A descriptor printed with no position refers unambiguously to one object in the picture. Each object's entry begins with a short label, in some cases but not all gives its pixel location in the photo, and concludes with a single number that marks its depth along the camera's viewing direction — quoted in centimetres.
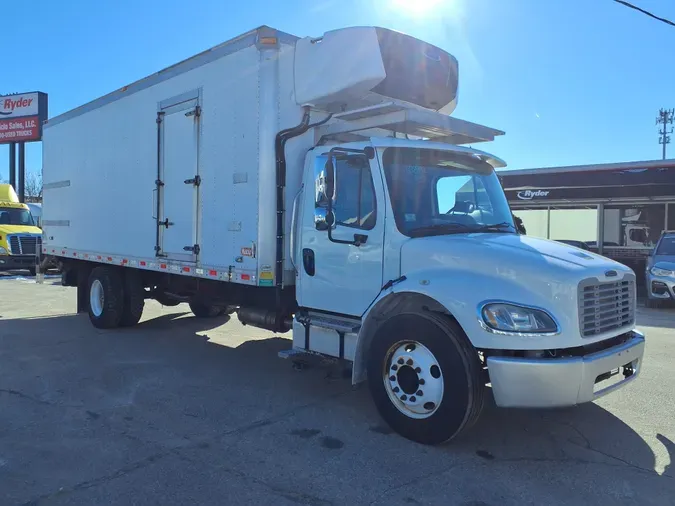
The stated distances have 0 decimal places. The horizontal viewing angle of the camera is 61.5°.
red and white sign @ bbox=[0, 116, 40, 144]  3638
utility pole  4939
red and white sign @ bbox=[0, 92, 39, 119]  3644
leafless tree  6038
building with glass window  1755
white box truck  407
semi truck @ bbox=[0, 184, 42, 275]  1958
